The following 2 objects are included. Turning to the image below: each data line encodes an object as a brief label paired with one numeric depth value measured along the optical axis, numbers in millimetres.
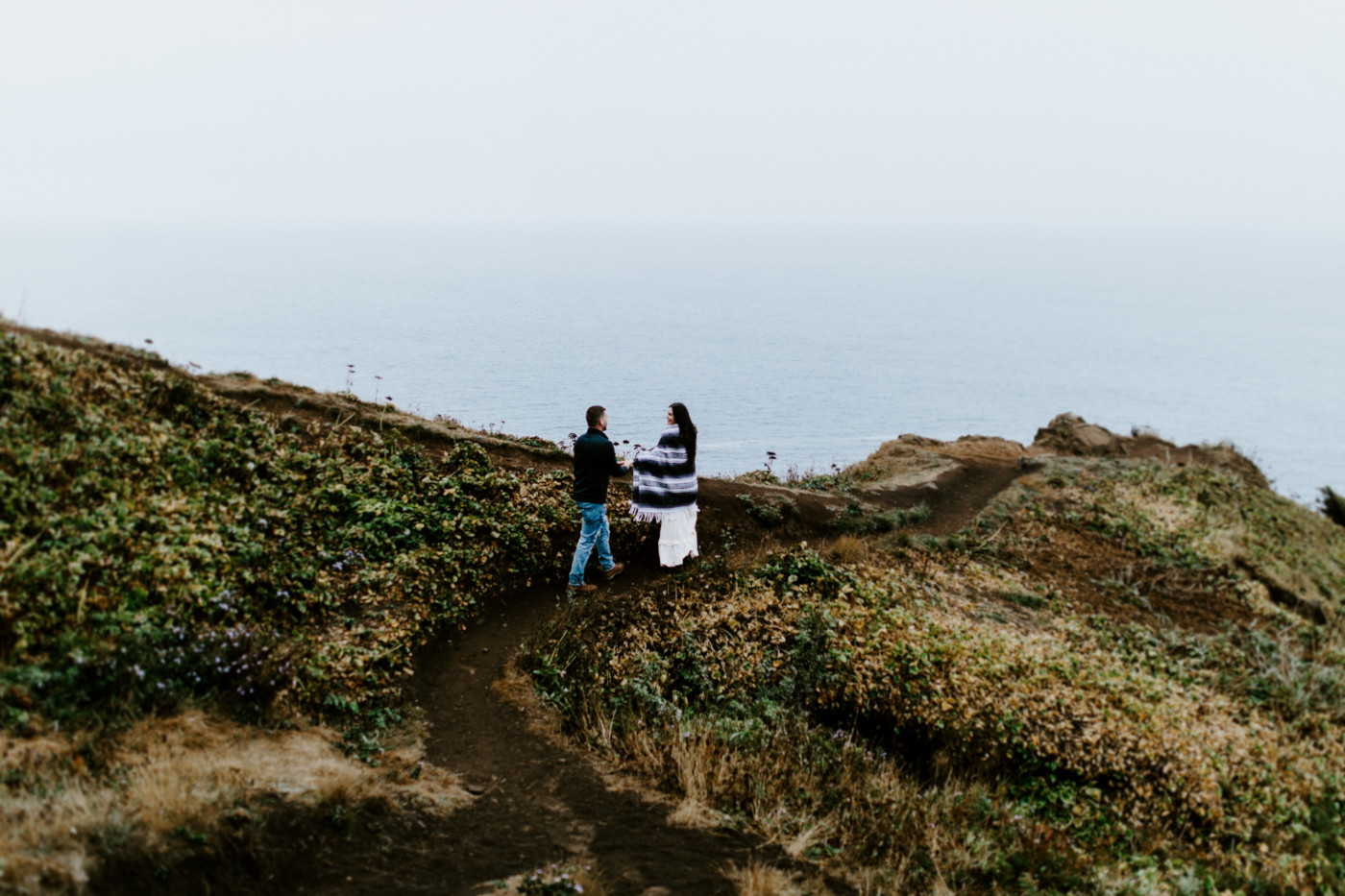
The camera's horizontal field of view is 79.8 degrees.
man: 11164
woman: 12445
